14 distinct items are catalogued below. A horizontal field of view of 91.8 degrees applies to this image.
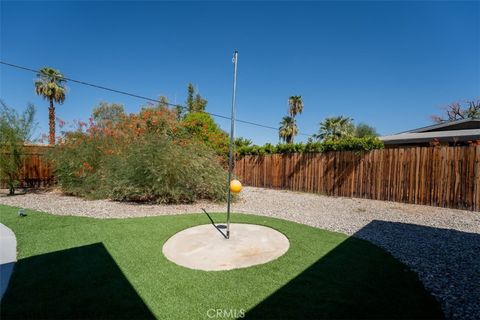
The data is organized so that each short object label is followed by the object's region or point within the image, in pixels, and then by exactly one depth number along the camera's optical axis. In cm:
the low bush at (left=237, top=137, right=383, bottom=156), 892
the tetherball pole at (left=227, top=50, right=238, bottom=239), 421
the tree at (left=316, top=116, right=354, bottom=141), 2159
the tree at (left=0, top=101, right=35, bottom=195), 872
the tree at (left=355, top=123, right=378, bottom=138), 3186
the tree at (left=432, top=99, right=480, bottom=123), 2080
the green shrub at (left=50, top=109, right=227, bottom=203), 739
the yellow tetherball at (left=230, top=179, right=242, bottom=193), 447
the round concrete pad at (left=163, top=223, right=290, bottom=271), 331
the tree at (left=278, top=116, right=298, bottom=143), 2808
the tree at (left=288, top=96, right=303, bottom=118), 2619
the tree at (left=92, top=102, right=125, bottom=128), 2246
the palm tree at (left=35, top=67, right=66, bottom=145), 1703
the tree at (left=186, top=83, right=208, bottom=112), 2620
